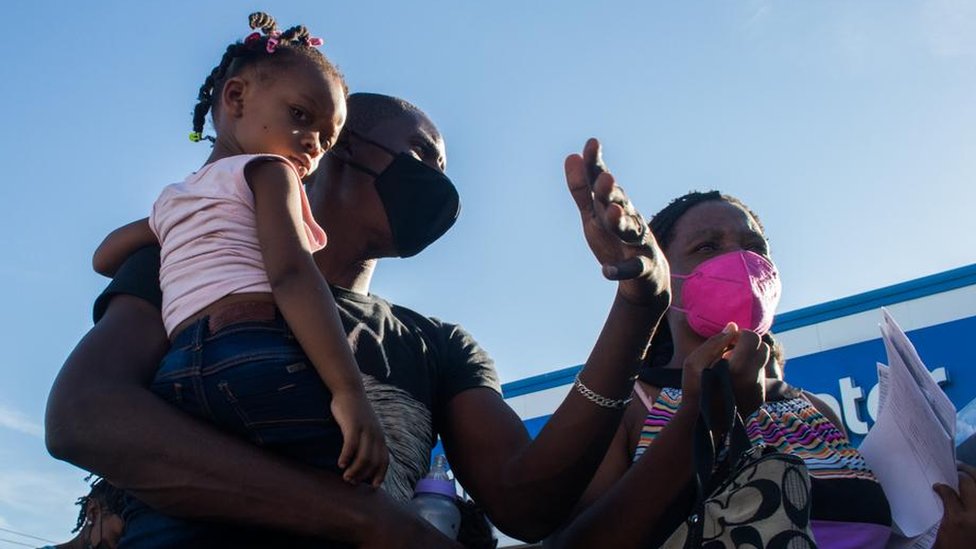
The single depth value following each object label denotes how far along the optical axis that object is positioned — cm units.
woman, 224
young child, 191
